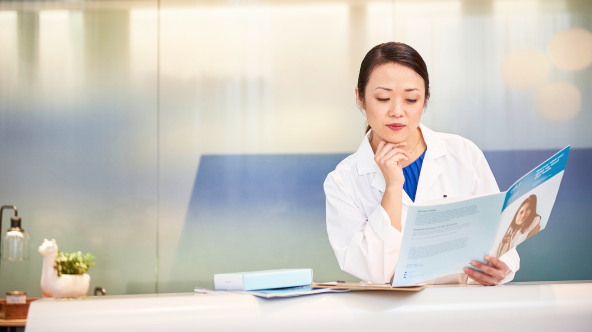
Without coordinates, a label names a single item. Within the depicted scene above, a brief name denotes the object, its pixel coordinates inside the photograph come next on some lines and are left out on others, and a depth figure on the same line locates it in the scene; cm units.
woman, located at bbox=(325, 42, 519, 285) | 128
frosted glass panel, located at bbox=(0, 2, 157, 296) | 369
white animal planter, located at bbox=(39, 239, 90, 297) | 307
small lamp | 325
